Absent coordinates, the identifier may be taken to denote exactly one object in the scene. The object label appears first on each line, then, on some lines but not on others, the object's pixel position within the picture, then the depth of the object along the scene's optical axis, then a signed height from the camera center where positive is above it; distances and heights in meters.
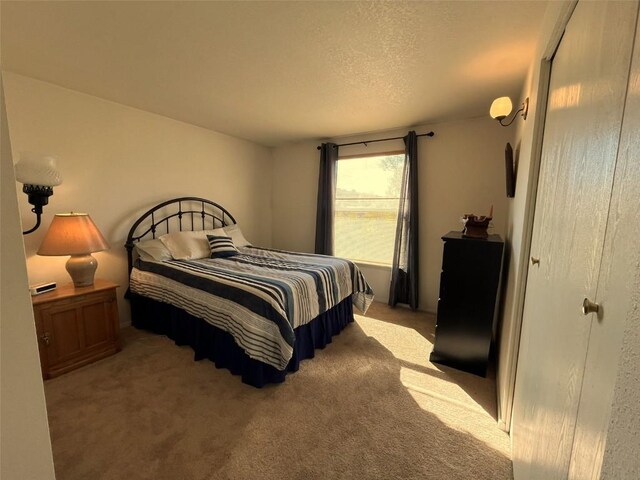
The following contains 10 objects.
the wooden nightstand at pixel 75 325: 2.00 -0.97
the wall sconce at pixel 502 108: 2.01 +0.76
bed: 1.94 -0.74
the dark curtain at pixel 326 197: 3.90 +0.15
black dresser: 2.04 -0.72
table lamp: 2.13 -0.32
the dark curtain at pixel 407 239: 3.34 -0.39
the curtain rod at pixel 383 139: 3.25 +0.90
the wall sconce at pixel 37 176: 1.86 +0.19
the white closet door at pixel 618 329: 0.40 -0.21
